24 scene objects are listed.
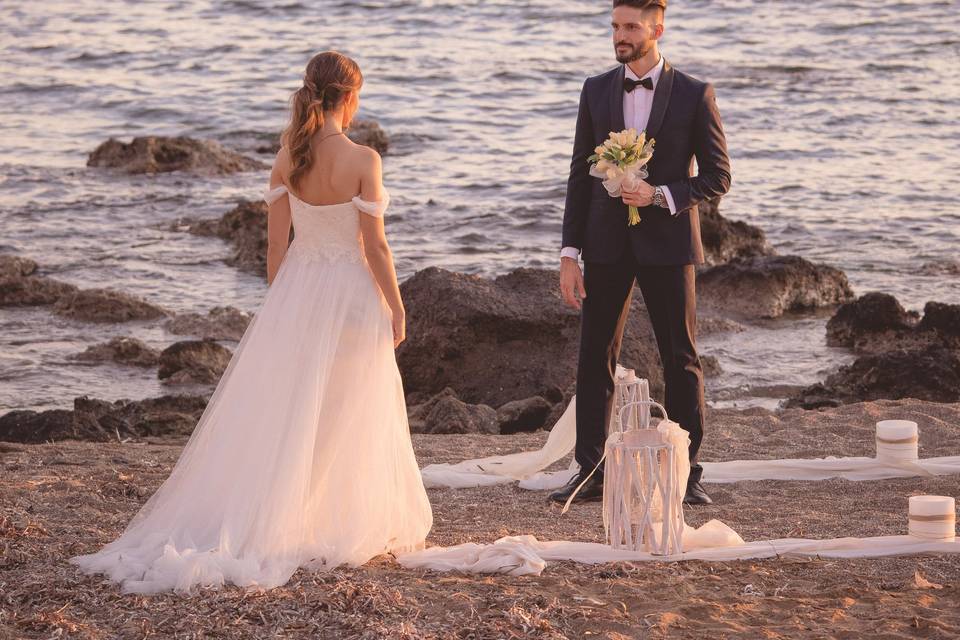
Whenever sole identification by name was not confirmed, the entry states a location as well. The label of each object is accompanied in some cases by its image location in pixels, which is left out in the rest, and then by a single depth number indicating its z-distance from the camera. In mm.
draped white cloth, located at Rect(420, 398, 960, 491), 11667
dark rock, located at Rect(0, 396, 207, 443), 14882
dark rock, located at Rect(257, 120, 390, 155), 35202
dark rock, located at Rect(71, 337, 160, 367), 19101
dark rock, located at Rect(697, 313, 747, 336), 20615
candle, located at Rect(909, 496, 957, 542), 9182
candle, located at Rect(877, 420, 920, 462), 11633
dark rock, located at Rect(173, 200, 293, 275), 24888
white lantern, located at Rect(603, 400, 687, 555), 8800
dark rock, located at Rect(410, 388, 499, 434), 15002
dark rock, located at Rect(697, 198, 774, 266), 24352
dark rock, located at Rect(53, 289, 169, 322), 21311
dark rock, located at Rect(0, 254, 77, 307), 22262
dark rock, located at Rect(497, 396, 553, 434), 15391
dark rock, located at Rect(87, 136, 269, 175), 33273
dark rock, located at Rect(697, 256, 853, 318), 21566
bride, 8740
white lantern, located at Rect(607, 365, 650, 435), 9564
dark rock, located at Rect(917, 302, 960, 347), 18525
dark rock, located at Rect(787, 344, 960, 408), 16261
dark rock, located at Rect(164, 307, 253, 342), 20508
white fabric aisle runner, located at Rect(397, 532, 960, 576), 8700
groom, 10247
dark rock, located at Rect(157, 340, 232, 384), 18230
